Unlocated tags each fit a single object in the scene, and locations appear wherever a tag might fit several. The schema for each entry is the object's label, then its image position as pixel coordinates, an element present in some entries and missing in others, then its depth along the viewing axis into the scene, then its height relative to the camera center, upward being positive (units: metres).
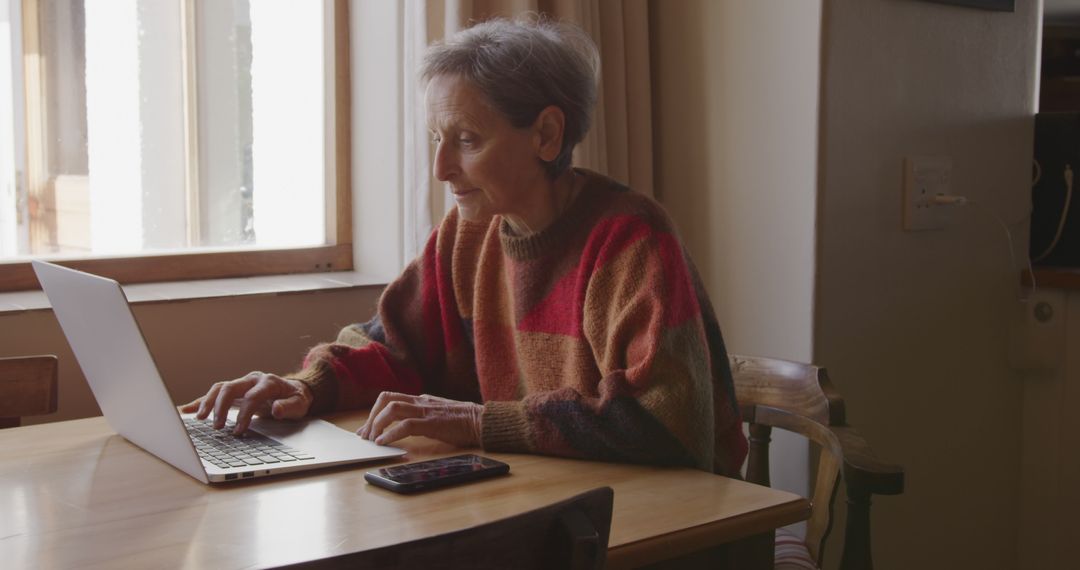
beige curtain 2.12 +0.23
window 2.07 +0.12
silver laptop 1.15 -0.25
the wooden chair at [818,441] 1.23 -0.32
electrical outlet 2.01 +0.01
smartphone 1.12 -0.30
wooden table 0.96 -0.31
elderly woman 1.28 -0.17
